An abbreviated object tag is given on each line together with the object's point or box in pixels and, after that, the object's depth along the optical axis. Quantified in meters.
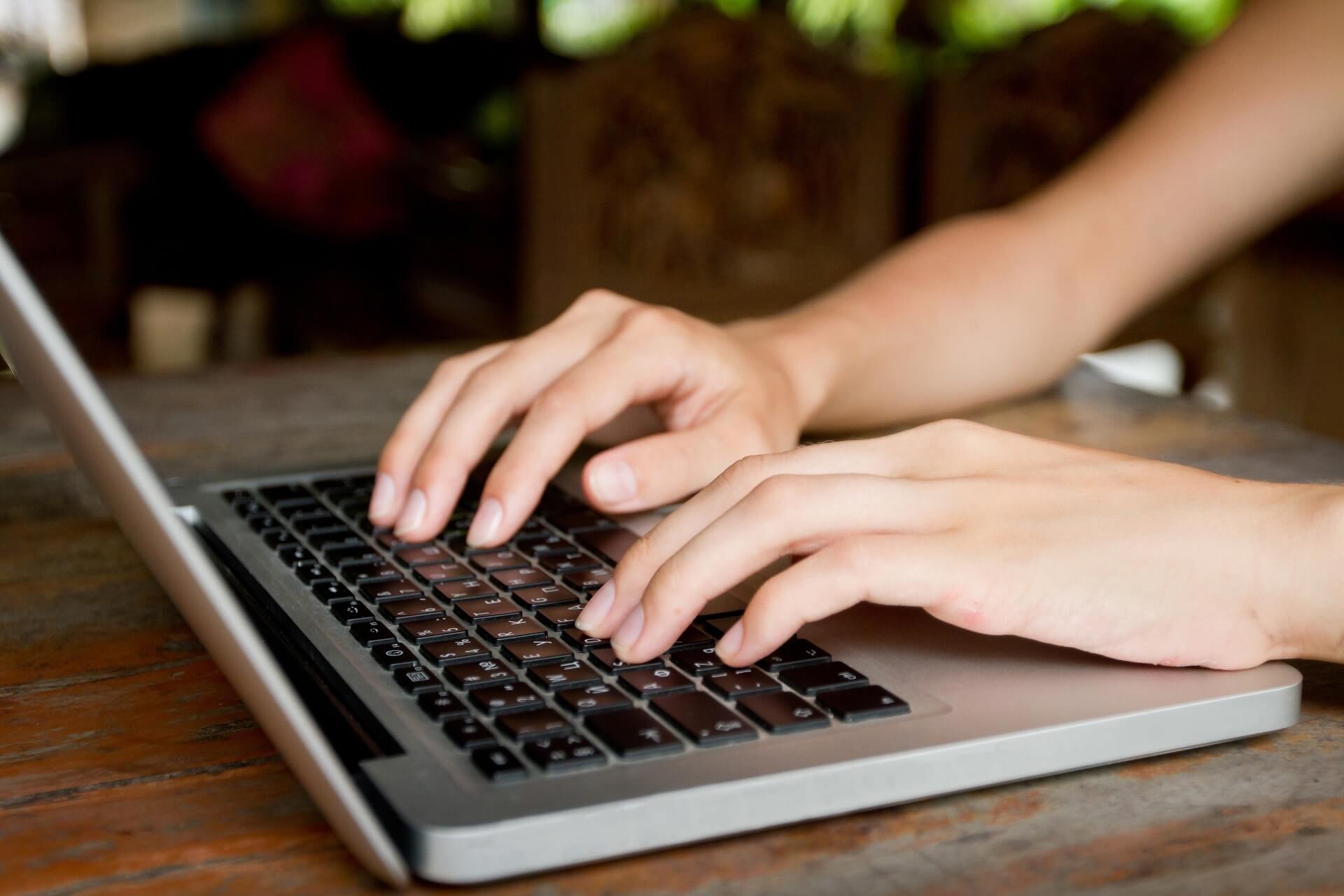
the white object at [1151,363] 2.53
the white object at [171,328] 3.13
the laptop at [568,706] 0.38
